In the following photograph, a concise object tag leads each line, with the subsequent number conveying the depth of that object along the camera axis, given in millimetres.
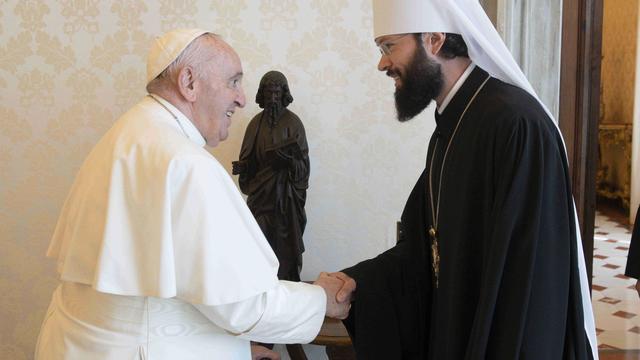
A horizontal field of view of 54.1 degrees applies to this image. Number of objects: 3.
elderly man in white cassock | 1645
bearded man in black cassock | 1604
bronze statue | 3385
